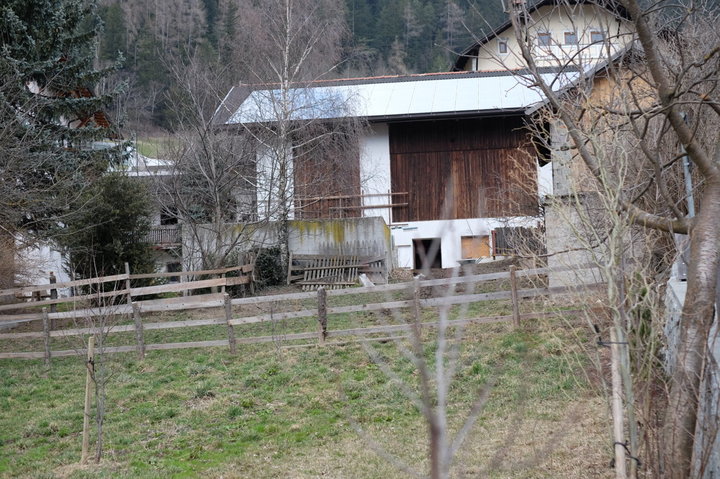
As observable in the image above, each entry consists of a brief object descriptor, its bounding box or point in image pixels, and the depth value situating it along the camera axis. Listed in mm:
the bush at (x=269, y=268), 22953
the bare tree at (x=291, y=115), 23156
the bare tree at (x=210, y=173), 22188
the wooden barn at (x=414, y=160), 25781
